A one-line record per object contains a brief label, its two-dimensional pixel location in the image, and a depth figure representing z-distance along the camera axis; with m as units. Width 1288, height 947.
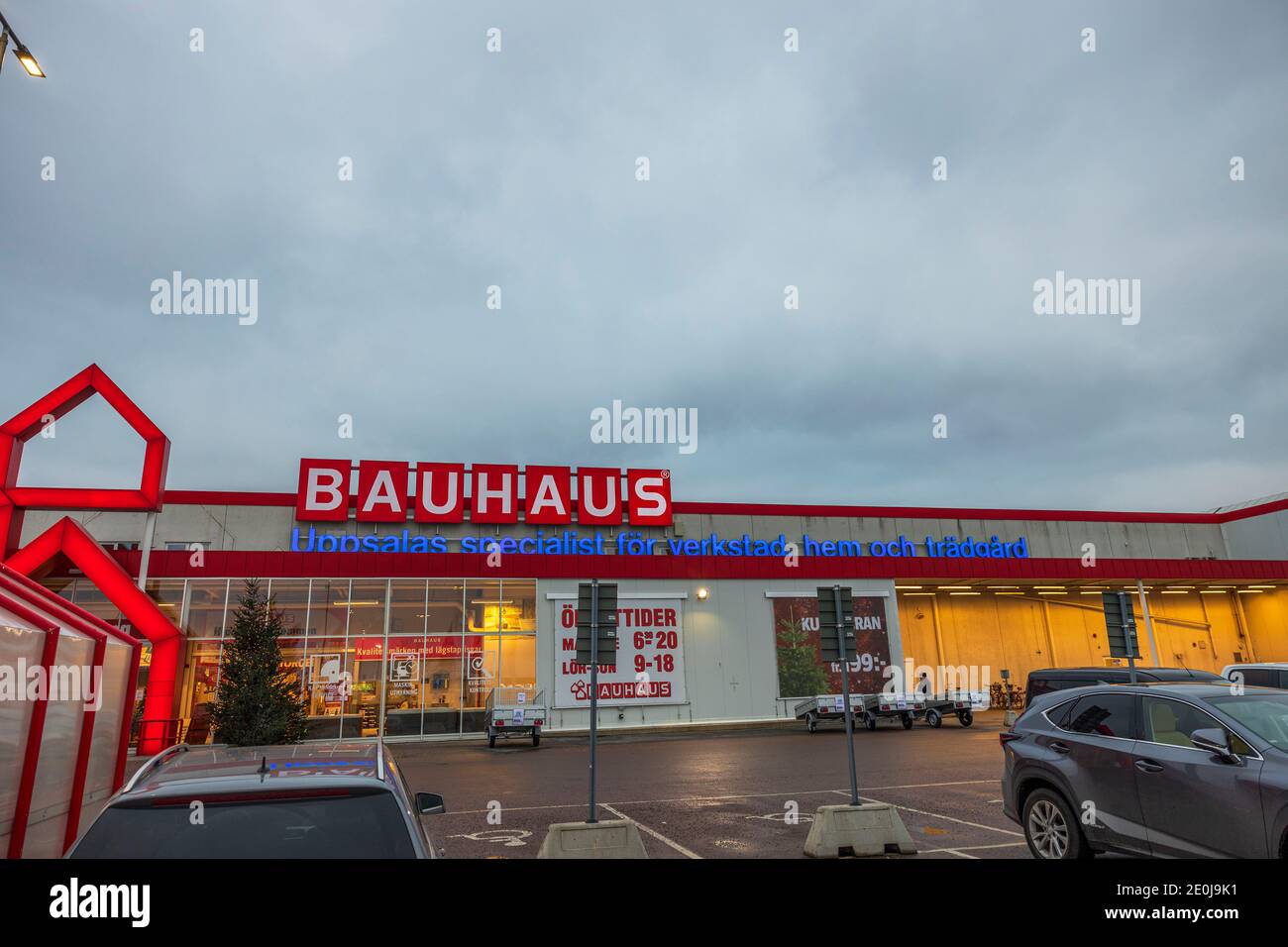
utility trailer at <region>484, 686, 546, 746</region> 24.45
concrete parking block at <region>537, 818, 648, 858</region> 7.79
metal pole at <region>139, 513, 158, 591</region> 20.67
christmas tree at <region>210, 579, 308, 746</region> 18.84
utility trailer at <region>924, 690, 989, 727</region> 27.48
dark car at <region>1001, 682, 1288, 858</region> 5.55
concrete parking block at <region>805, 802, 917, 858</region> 8.55
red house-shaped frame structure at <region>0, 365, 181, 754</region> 17.42
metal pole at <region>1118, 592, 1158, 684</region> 14.27
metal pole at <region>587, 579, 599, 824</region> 9.83
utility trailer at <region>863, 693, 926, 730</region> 26.94
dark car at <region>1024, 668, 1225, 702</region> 15.61
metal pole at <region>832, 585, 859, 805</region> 9.27
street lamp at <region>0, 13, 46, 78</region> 8.86
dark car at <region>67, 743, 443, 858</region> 3.44
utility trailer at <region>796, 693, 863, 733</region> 27.28
